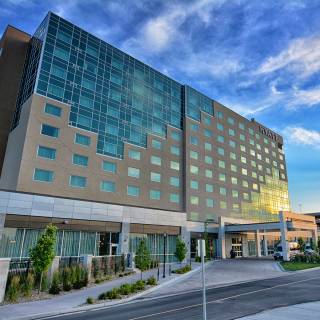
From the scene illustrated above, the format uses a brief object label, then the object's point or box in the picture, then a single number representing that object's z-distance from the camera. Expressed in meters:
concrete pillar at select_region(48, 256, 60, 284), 23.89
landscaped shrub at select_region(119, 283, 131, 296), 22.72
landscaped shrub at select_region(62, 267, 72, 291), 23.53
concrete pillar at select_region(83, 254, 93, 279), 27.78
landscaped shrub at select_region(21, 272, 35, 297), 20.98
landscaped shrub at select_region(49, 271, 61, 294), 22.30
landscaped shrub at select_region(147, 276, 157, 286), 27.09
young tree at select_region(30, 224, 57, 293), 22.22
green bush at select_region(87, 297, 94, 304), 19.16
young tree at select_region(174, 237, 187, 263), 40.41
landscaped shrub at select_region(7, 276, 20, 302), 19.73
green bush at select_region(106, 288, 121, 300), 20.94
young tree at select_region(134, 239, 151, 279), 29.44
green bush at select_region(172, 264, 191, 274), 34.78
